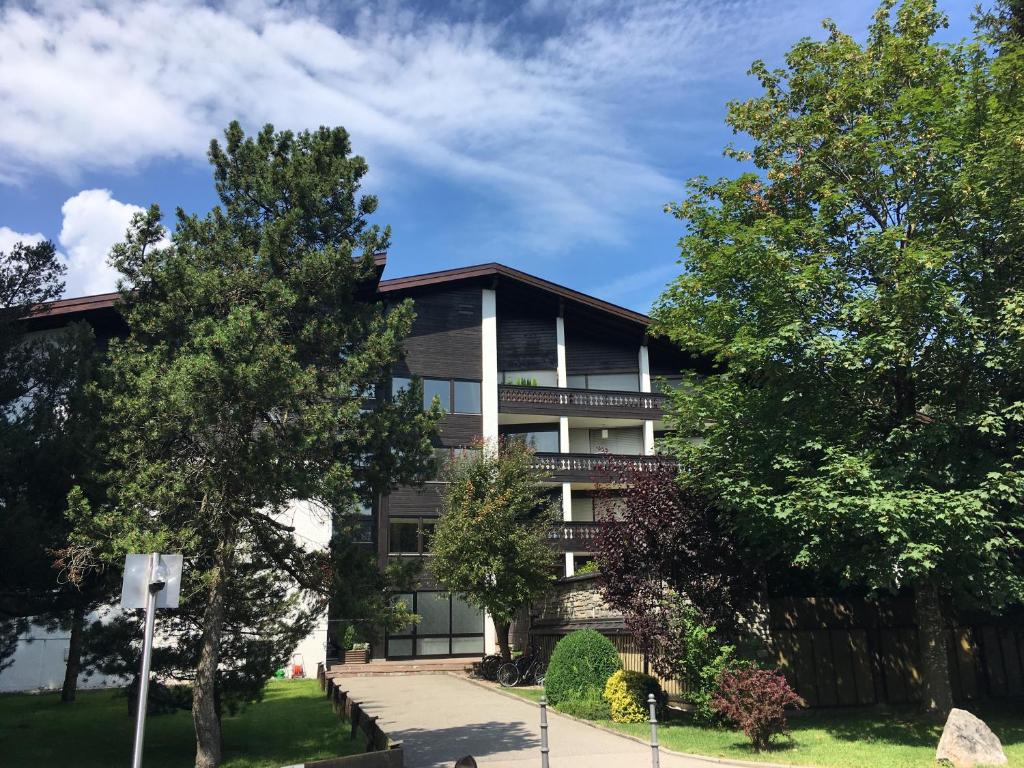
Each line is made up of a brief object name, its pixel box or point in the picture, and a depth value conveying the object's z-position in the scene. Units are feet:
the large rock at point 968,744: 34.24
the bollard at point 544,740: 32.89
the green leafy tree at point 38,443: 39.50
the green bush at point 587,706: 49.06
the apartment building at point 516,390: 95.71
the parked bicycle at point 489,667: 76.74
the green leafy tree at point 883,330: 40.93
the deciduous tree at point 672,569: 46.88
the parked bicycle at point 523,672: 72.23
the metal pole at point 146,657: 23.67
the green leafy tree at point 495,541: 73.00
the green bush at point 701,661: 43.91
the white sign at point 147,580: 25.85
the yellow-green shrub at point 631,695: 47.83
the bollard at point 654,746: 30.89
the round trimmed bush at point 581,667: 51.72
